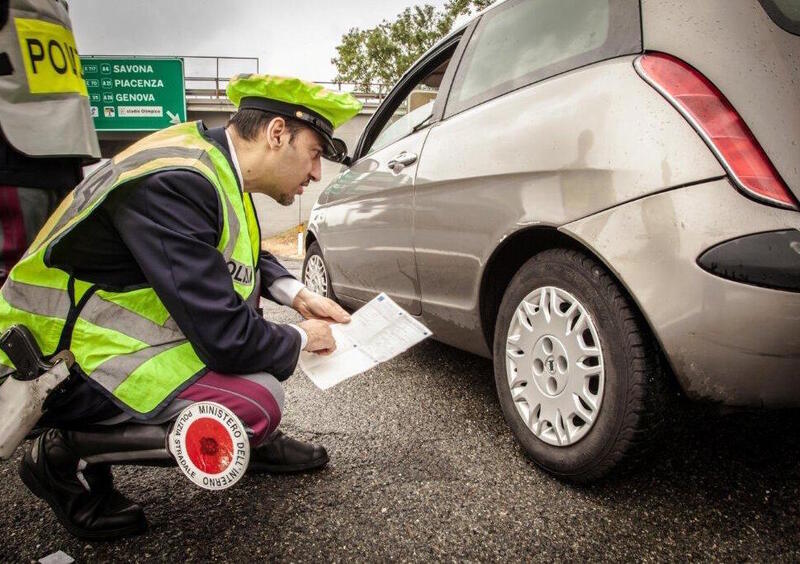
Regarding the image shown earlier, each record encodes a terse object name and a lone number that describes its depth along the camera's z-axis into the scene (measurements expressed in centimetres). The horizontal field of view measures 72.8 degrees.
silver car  116
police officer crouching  125
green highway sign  1608
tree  3256
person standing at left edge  176
